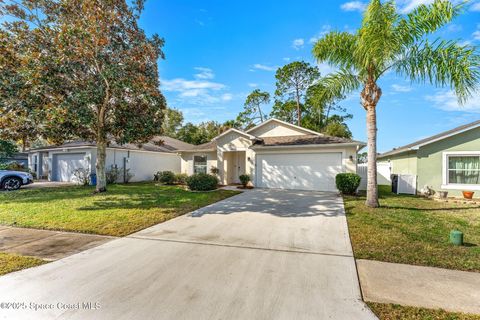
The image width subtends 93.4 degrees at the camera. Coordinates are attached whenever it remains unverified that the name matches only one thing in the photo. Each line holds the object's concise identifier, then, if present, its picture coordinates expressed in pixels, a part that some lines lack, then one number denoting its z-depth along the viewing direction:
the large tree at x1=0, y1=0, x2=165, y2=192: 9.48
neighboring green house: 11.25
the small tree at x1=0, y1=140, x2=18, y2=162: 18.35
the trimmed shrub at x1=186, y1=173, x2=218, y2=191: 13.96
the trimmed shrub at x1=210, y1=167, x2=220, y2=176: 17.53
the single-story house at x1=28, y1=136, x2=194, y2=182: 18.50
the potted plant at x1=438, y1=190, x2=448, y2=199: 11.31
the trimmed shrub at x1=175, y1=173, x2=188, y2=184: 18.09
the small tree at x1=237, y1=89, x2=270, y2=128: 33.72
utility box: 5.18
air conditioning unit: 12.94
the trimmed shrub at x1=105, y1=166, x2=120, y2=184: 18.03
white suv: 14.62
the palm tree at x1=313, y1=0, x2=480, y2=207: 7.77
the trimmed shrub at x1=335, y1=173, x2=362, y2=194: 12.16
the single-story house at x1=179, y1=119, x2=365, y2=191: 13.59
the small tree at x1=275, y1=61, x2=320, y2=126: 28.17
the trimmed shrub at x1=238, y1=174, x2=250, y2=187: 15.45
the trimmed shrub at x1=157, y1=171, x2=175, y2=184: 17.89
